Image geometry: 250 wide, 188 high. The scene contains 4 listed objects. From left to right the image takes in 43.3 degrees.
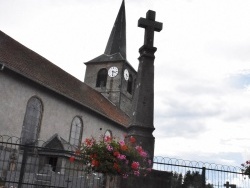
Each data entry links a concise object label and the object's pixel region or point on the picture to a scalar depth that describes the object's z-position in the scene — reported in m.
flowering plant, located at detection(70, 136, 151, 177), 6.61
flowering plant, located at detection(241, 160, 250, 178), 8.34
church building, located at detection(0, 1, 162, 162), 8.67
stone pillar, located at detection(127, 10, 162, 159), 8.22
